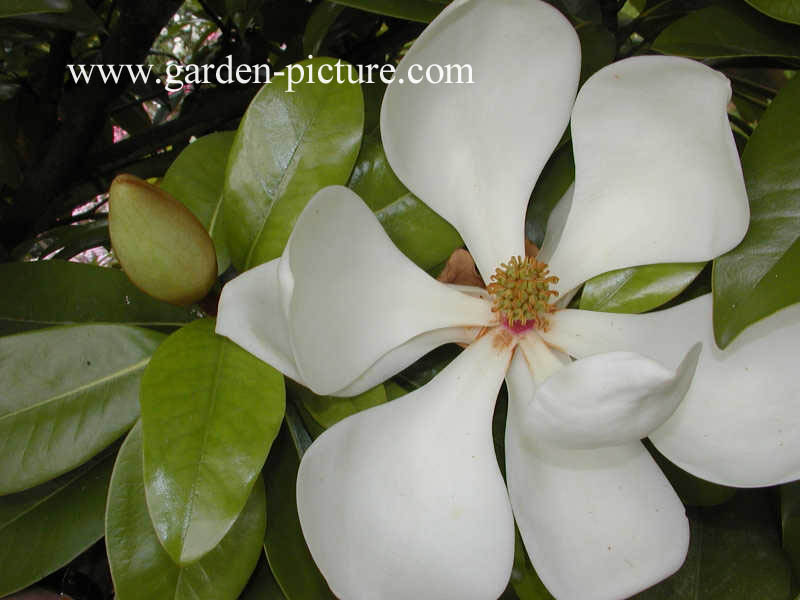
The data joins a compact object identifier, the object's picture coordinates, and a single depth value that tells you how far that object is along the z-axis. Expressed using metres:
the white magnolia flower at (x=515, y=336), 0.54
